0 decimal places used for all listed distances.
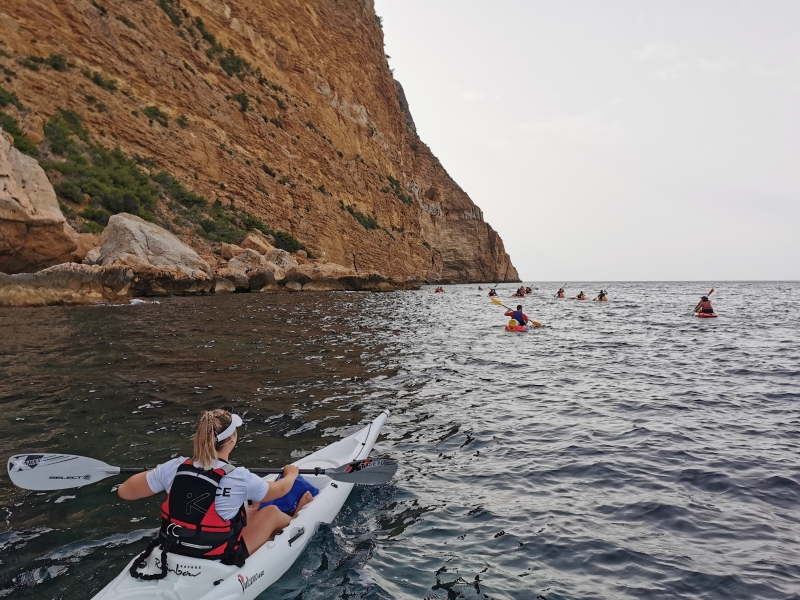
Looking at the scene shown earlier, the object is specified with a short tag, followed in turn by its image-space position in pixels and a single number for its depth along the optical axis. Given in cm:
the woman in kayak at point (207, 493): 336
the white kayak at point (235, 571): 328
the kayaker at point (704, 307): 2485
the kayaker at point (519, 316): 1991
